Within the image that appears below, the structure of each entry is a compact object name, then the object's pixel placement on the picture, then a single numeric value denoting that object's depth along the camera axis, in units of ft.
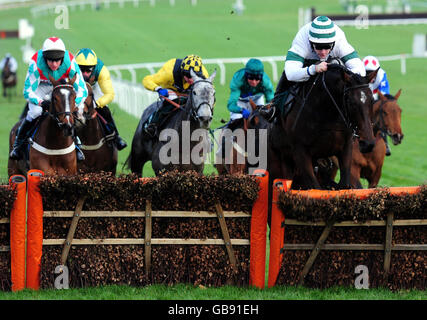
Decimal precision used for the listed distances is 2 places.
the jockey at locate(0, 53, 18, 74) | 181.01
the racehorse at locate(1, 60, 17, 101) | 181.78
